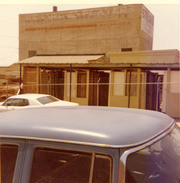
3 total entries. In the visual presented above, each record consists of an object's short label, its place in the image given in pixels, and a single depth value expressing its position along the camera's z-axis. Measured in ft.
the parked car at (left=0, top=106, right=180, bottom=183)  5.68
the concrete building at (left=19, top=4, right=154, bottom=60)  90.89
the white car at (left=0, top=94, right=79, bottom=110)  38.19
